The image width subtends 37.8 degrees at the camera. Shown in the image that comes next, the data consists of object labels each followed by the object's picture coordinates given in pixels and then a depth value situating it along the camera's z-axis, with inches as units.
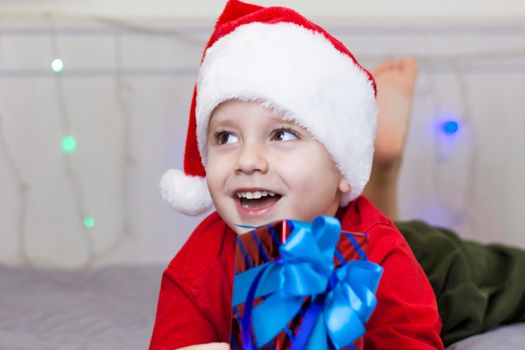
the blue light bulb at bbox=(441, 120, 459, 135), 86.1
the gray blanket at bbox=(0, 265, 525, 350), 46.8
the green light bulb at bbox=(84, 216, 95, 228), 85.0
